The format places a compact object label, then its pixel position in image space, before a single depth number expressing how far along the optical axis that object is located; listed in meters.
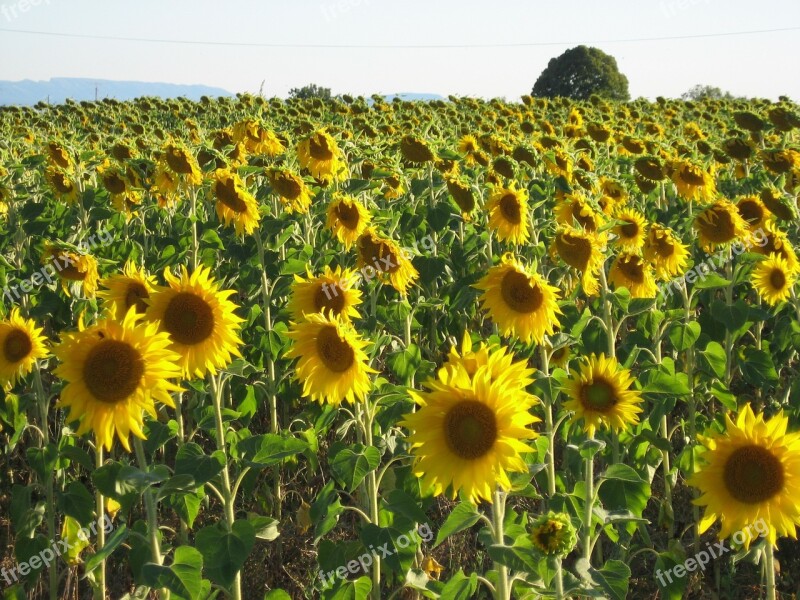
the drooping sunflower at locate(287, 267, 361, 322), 3.26
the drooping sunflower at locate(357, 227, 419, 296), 3.82
